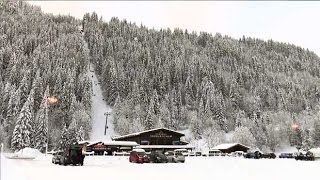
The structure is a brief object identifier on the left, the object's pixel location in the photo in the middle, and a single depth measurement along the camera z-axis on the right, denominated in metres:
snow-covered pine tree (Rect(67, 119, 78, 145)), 107.28
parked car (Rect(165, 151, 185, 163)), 49.22
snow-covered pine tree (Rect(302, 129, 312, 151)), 132.85
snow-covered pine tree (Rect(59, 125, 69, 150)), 105.94
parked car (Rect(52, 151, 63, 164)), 40.18
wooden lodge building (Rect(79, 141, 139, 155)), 81.94
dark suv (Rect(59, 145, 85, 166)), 37.31
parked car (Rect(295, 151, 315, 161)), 65.19
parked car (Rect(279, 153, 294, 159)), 90.88
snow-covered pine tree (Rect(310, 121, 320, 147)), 136.30
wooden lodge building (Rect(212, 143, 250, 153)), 106.12
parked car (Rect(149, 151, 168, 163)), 47.47
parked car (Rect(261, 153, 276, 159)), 86.88
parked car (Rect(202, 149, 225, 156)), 86.58
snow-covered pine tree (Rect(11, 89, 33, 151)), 91.81
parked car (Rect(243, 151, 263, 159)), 77.77
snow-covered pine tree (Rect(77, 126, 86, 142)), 115.41
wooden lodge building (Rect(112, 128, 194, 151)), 98.44
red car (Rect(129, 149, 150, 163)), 45.59
